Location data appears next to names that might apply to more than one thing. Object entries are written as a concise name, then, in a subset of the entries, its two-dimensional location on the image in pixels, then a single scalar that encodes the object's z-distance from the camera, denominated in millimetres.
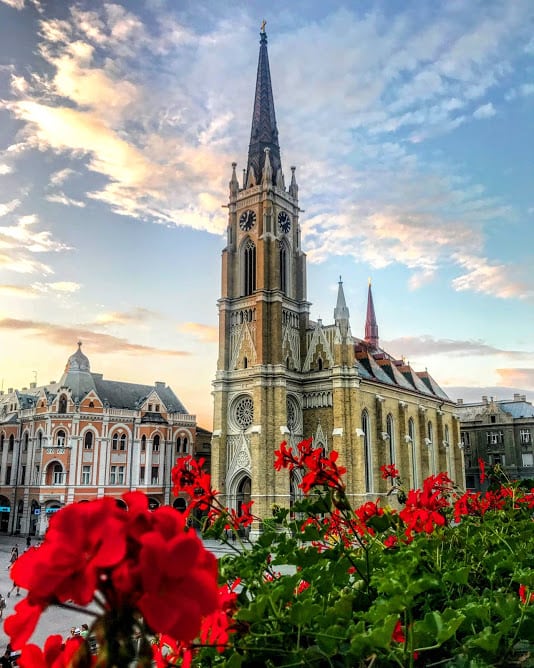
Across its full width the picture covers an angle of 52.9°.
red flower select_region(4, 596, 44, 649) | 1480
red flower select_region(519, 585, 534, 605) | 2962
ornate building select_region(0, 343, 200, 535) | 41156
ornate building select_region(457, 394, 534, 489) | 57469
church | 37438
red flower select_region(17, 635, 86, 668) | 1687
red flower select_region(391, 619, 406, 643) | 2436
